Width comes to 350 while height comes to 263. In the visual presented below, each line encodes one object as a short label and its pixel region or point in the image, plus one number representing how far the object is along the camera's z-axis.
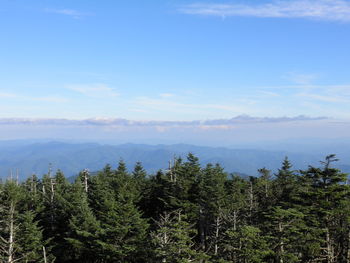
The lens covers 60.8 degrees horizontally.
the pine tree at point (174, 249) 23.84
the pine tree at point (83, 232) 37.81
